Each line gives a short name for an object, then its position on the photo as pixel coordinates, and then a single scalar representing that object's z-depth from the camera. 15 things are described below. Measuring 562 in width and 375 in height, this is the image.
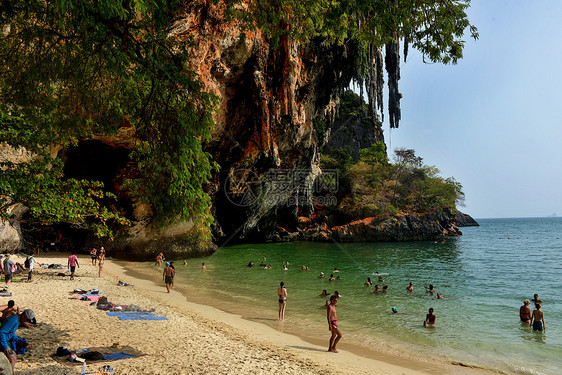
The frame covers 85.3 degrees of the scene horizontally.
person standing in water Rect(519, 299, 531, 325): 12.13
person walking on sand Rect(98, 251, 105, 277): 17.50
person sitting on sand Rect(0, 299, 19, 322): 6.07
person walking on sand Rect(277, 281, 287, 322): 11.91
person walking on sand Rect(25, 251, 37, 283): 14.40
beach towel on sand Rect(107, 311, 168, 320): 10.01
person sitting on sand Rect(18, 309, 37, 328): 7.83
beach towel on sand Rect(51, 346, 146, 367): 6.14
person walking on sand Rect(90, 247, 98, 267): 21.56
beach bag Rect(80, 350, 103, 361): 6.29
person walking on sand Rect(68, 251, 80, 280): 15.98
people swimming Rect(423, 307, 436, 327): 11.59
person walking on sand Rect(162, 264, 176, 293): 15.66
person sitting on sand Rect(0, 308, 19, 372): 5.22
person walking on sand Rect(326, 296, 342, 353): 8.60
